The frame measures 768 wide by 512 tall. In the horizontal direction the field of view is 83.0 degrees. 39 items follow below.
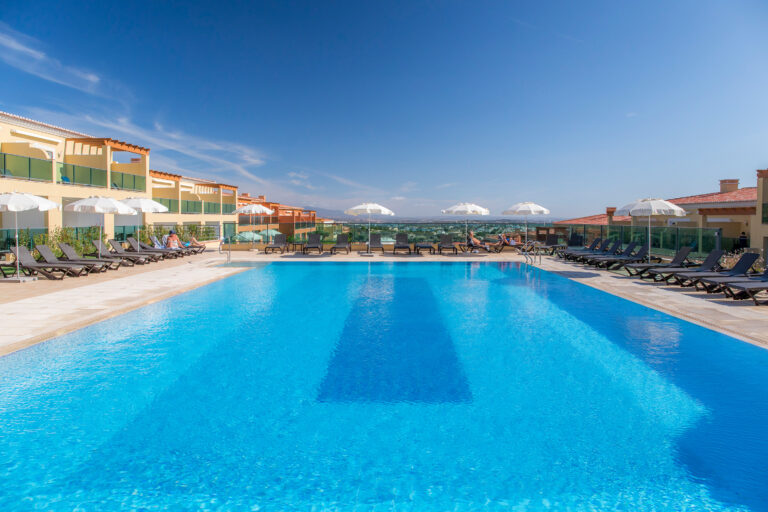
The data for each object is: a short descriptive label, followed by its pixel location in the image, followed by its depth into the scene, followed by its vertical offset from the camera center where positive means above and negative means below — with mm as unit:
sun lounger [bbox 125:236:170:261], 16250 -483
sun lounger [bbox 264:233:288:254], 20766 -194
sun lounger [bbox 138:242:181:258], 17375 -478
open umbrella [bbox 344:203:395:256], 19578 +1395
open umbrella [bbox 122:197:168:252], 16391 +1298
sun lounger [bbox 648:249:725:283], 11422 -698
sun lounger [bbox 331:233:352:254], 20969 -78
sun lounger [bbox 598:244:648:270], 14281 -563
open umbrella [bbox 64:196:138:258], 13703 +1032
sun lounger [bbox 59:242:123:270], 13198 -640
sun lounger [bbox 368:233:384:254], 20750 -109
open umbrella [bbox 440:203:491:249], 19439 +1436
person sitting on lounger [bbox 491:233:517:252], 21656 -15
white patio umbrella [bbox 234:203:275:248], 20266 +1423
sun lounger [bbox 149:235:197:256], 18269 -407
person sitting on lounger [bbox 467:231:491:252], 20719 -120
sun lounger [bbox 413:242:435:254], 20641 -280
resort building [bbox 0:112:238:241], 16609 +2781
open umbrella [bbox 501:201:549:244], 18512 +1382
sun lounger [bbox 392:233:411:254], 20614 -101
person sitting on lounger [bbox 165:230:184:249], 18922 -169
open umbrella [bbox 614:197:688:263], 12688 +1022
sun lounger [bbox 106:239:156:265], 15414 -577
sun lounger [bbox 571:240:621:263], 15969 -330
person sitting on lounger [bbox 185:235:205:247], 21434 -192
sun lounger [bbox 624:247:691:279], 12602 -638
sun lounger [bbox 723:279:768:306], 8964 -966
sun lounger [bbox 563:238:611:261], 16875 -310
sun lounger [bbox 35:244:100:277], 12265 -728
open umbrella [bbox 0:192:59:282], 10844 +911
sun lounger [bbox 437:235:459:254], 20719 -131
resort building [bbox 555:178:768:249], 19844 +1653
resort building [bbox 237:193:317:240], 25406 +2194
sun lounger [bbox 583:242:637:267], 15102 -517
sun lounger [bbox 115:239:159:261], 15898 -524
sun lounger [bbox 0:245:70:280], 11852 -795
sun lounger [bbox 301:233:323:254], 20245 -177
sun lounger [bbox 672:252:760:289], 10570 -729
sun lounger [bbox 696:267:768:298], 9680 -837
